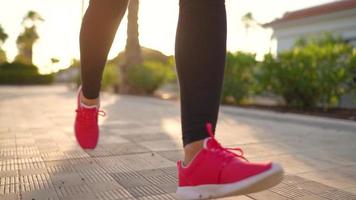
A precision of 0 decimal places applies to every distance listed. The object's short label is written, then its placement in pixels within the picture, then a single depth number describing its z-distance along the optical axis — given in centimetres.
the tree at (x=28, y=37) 5906
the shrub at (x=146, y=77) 1434
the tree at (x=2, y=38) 5238
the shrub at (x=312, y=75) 663
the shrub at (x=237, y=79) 876
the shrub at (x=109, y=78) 1913
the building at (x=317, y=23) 1341
